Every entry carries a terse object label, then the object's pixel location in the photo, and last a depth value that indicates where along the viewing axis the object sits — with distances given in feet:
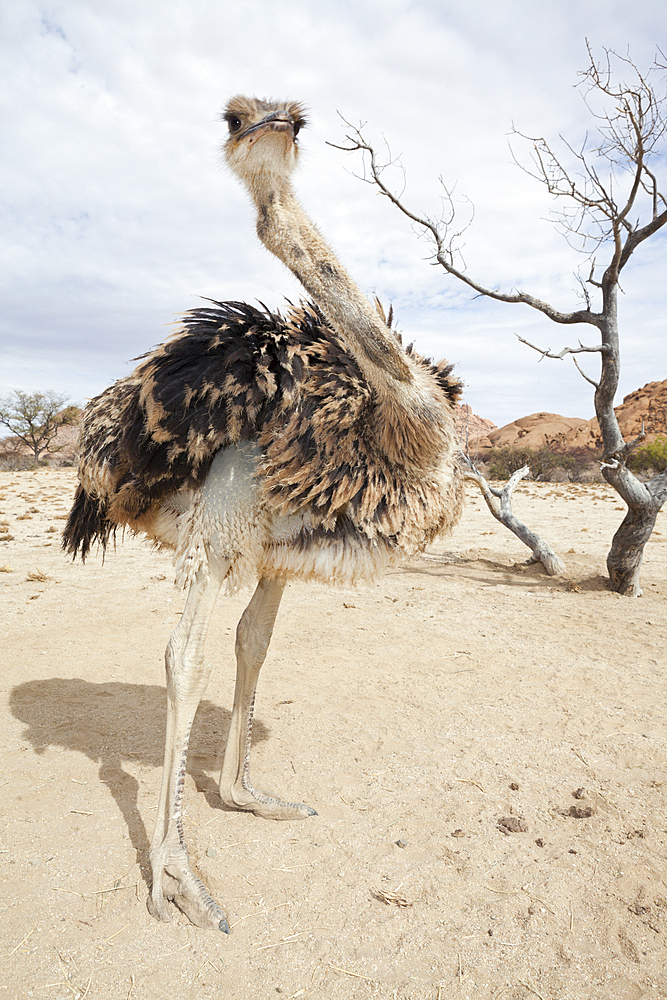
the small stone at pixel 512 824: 9.36
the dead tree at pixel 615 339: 23.22
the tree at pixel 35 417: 123.85
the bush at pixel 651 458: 82.99
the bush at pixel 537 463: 106.42
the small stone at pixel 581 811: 9.63
